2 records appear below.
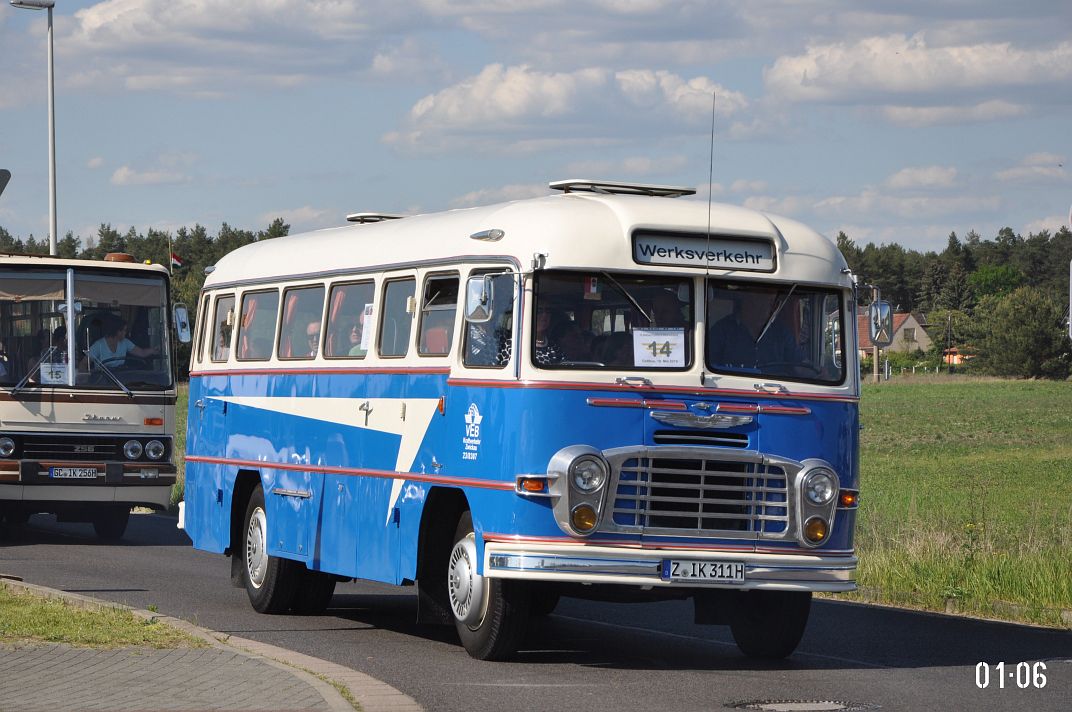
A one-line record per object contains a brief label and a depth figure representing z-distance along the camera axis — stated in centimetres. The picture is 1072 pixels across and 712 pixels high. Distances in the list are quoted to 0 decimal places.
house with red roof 18775
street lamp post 3500
